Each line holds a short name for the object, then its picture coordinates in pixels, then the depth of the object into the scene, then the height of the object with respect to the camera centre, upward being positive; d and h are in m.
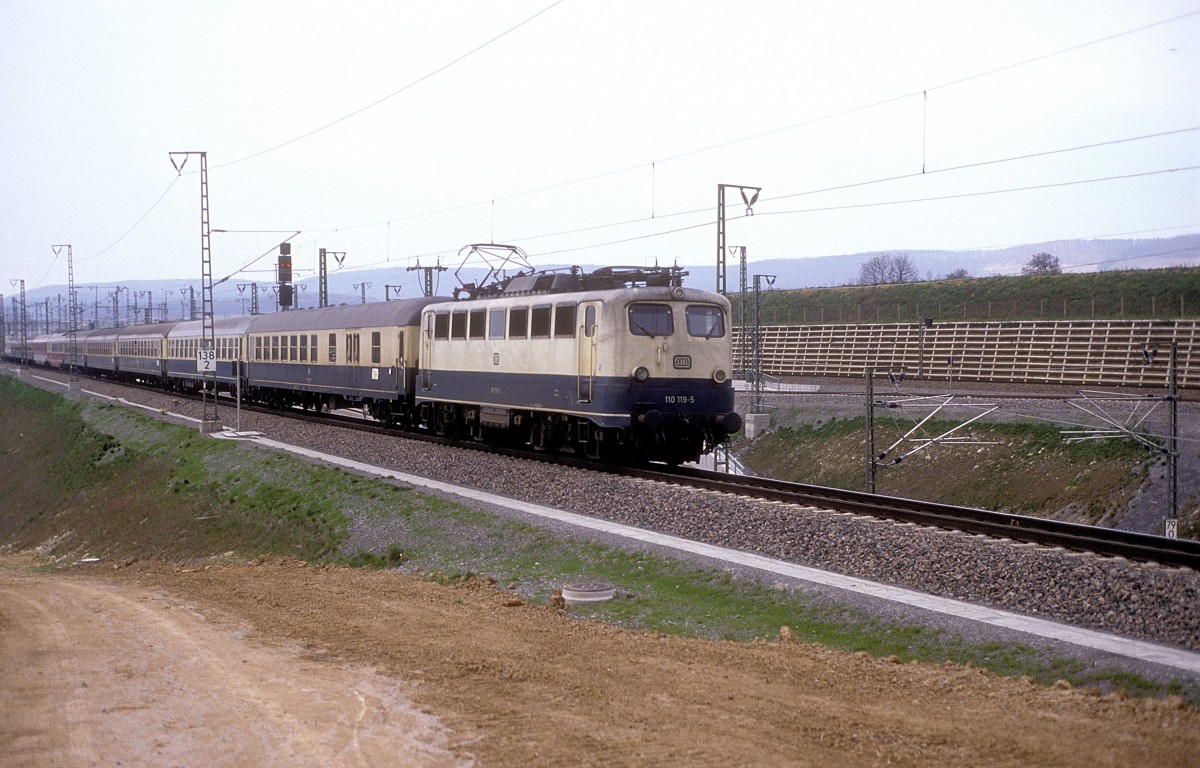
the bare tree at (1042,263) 104.62 +7.54
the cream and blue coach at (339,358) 30.69 -0.64
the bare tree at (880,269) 134.62 +9.45
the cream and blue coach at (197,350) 48.22 -0.53
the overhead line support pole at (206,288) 31.09 +1.62
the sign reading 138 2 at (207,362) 30.83 -0.67
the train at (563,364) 20.66 -0.58
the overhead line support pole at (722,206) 35.72 +4.60
